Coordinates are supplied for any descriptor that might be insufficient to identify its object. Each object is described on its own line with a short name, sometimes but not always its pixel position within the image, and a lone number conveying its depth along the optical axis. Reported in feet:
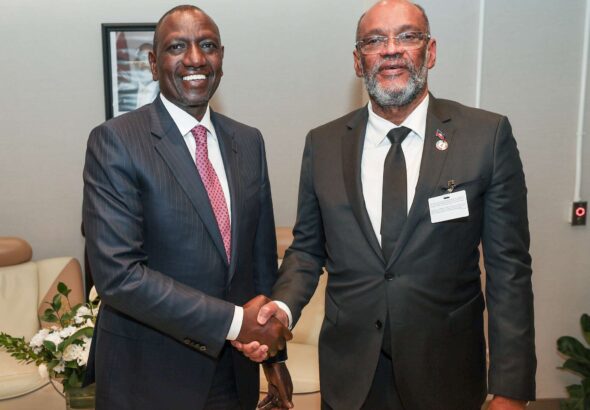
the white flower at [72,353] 7.02
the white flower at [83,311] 7.58
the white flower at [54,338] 7.04
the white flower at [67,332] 7.15
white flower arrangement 7.03
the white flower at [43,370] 7.20
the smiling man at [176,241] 5.63
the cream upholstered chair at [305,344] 10.87
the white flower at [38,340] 7.16
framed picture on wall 13.06
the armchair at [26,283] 12.85
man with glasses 5.75
